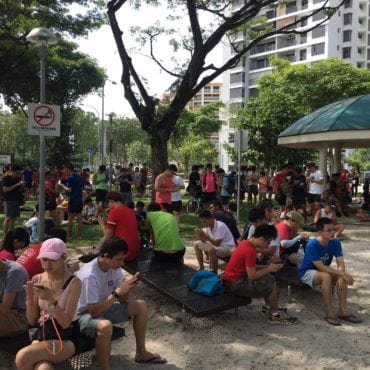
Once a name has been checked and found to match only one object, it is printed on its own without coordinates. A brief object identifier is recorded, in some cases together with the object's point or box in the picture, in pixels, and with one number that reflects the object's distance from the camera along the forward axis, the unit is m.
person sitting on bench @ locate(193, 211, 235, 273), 6.36
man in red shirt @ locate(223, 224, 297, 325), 4.78
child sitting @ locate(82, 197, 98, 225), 12.02
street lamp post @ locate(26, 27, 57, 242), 7.44
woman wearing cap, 3.04
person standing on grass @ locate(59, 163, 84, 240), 9.56
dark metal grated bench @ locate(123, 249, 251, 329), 4.52
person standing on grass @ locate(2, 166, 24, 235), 9.06
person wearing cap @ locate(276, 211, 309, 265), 6.25
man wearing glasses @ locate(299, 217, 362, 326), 5.09
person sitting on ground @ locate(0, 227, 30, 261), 4.49
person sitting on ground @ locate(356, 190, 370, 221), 13.45
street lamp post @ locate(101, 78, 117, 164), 28.16
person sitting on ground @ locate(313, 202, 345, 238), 9.02
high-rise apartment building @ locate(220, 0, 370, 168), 57.12
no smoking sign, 6.91
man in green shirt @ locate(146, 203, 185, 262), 6.16
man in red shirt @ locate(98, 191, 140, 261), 5.73
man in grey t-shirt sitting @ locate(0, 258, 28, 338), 3.68
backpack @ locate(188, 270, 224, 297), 4.88
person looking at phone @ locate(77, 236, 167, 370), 3.51
